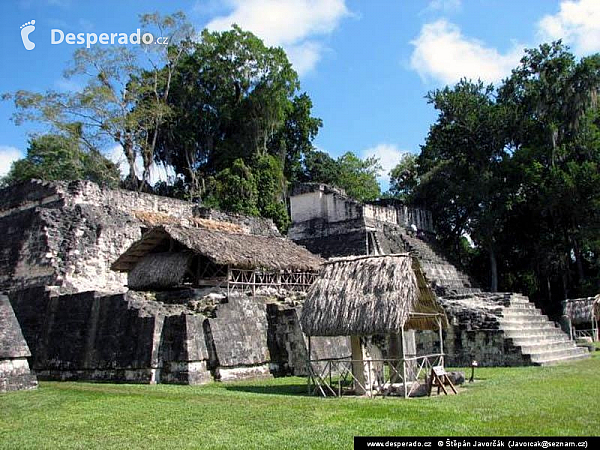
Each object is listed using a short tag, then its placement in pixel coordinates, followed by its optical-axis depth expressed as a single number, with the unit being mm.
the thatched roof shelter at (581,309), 21969
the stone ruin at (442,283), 16219
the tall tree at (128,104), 30391
